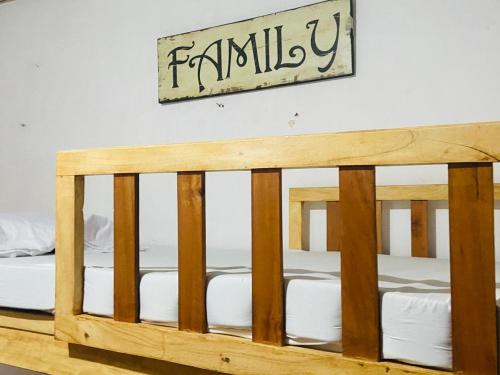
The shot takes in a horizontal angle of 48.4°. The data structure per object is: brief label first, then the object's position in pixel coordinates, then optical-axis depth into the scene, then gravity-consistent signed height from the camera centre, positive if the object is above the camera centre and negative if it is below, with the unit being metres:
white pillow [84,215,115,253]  1.72 -0.10
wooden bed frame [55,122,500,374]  0.76 -0.06
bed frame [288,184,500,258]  1.63 -0.02
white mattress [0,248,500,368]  0.80 -0.17
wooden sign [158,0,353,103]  1.79 +0.52
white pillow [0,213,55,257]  1.53 -0.09
